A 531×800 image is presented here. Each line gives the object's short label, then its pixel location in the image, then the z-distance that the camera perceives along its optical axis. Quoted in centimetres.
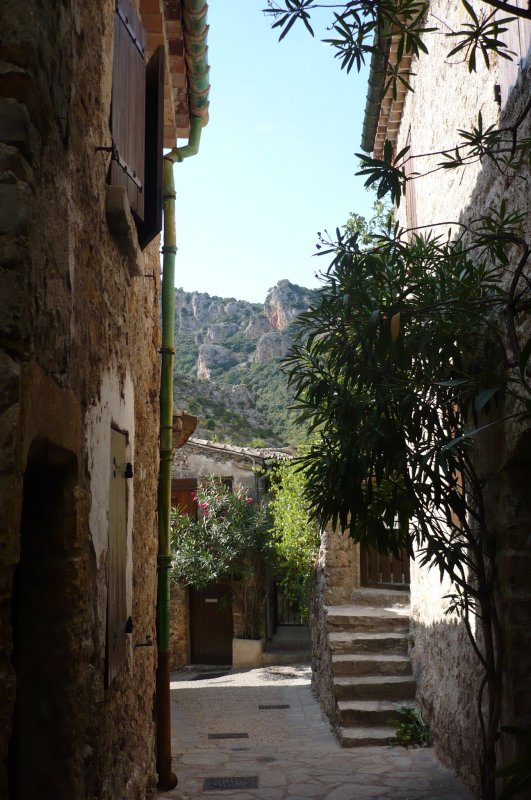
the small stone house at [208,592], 1653
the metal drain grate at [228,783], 573
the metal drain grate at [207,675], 1458
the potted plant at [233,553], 1566
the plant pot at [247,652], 1566
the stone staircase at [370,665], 752
